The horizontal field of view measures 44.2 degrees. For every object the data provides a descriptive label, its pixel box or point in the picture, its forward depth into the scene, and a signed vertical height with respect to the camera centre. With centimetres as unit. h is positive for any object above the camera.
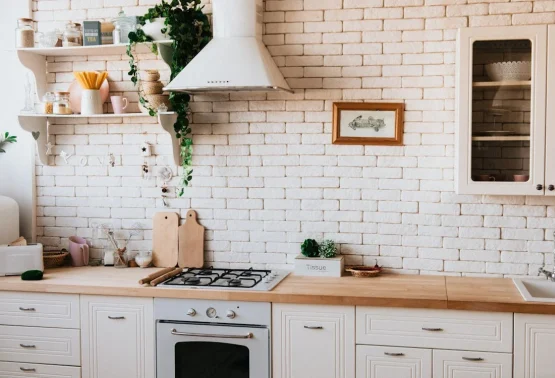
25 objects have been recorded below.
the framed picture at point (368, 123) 390 +18
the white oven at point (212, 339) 351 -95
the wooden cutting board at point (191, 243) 418 -54
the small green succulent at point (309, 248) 395 -54
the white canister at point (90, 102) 411 +33
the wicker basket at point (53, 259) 421 -63
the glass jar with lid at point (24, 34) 414 +74
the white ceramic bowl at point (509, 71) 346 +42
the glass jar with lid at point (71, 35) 412 +73
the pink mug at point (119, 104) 417 +32
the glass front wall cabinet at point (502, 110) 344 +22
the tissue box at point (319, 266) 385 -63
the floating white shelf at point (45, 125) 404 +19
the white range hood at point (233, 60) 359 +51
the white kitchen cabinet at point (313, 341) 344 -95
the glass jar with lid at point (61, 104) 414 +32
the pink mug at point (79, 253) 428 -61
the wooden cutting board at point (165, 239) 421 -52
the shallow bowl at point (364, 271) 383 -66
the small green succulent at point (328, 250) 392 -55
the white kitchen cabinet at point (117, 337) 365 -98
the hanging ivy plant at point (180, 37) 391 +69
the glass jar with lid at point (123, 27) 405 +76
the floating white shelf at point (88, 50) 404 +64
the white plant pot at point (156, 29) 393 +73
